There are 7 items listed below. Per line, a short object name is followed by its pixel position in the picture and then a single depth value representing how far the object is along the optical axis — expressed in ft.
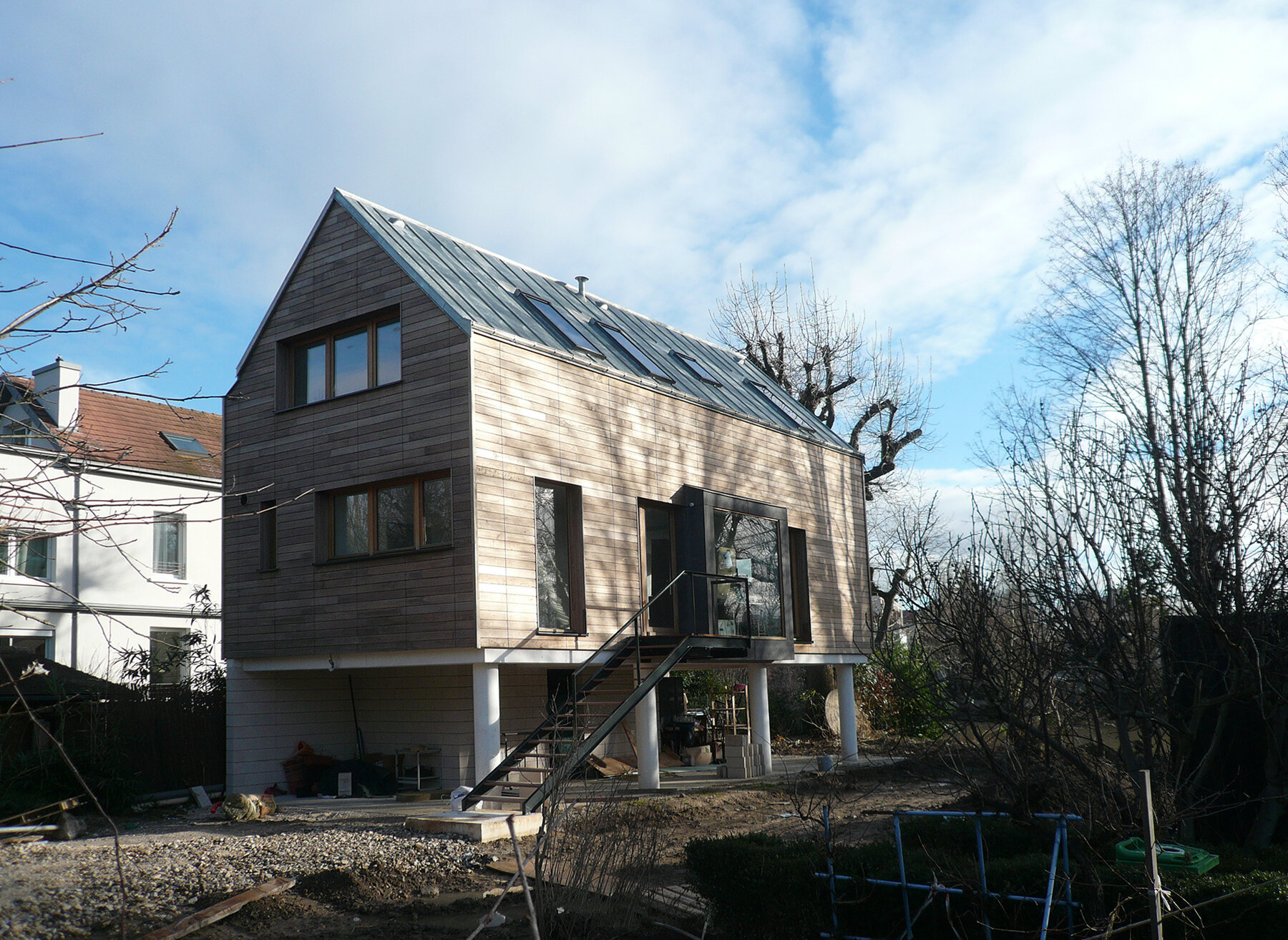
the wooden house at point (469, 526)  43.34
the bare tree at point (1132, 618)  22.41
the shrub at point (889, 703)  66.95
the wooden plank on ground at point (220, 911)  23.94
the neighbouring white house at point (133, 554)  68.08
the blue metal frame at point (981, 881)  18.20
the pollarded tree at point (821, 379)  93.50
